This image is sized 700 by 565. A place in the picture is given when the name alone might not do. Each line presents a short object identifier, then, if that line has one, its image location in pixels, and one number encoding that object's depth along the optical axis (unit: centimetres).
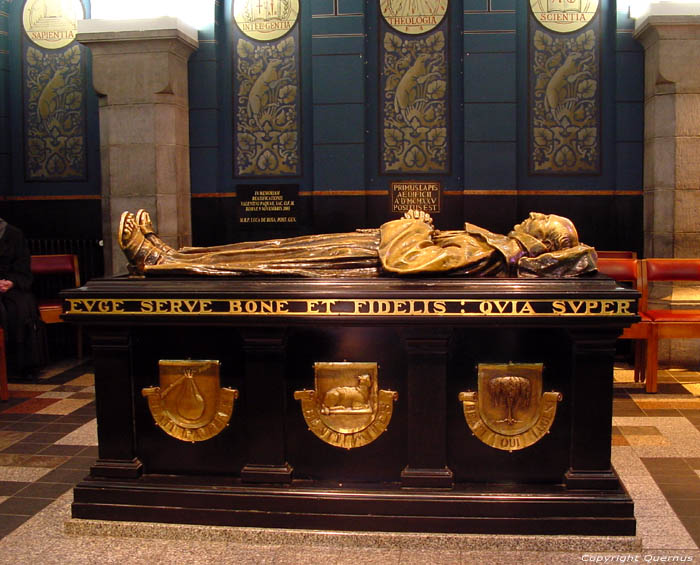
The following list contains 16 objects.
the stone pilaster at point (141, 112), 648
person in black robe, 561
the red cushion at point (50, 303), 605
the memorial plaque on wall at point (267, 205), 694
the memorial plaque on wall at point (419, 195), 679
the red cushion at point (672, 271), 559
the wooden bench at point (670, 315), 520
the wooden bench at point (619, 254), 645
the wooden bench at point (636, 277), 550
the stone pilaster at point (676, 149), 607
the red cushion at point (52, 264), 645
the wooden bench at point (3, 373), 523
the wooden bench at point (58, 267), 645
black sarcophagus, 292
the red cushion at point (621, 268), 556
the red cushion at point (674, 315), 524
